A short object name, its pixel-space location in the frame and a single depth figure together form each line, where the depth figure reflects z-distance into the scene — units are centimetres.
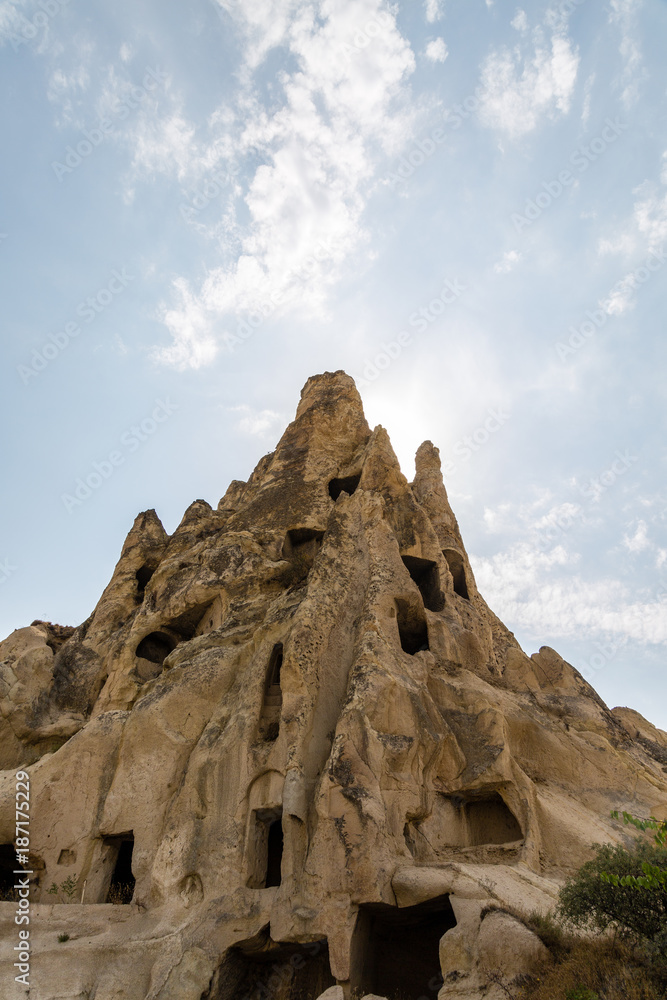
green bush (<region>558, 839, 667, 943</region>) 723
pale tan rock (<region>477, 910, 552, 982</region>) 773
